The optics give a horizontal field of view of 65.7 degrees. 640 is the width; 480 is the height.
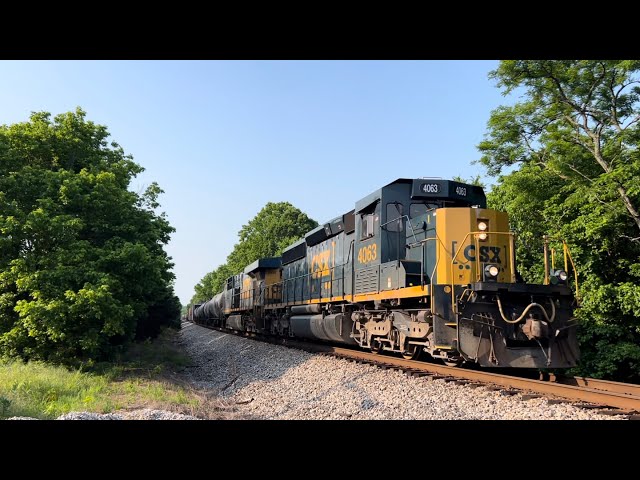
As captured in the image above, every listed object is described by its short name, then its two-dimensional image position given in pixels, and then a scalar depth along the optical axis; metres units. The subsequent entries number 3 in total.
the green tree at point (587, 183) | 12.70
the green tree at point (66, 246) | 10.88
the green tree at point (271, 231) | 53.17
